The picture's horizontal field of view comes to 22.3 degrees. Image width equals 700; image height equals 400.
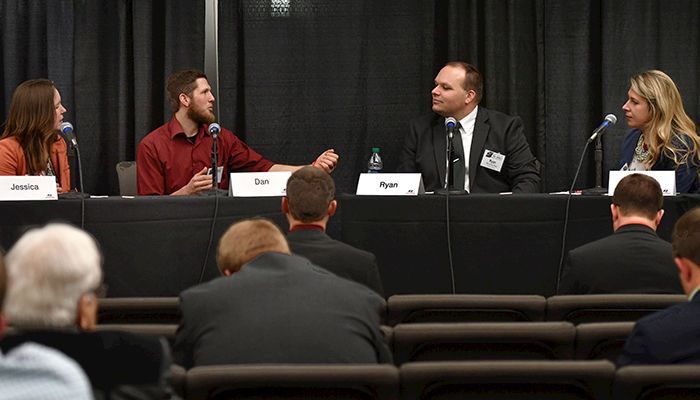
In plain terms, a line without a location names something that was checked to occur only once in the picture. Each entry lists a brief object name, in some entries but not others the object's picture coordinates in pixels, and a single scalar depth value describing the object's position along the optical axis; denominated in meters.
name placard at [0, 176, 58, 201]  7.64
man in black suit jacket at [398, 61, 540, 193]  9.50
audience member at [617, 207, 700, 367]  4.06
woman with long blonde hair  8.59
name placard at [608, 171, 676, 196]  7.81
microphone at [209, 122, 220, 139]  7.97
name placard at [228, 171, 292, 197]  7.96
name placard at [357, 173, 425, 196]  8.05
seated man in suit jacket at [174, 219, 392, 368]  4.15
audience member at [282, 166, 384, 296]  5.97
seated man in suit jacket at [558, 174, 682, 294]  5.85
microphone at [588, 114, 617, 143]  8.07
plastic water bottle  9.99
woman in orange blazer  8.71
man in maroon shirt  9.47
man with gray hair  3.03
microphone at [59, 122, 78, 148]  7.64
